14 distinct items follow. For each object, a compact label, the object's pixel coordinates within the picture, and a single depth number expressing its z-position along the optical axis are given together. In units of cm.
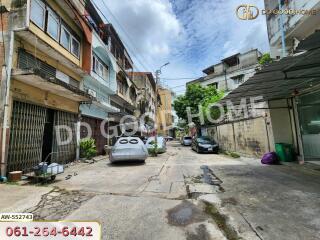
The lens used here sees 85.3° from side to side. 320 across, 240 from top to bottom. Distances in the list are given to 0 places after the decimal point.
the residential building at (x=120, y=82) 1519
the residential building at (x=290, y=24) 716
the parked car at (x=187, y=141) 2603
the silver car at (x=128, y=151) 856
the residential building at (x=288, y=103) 502
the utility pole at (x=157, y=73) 1839
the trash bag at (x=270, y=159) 846
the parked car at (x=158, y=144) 1412
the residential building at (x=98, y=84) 1131
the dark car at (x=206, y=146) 1449
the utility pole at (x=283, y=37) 902
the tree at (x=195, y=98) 2419
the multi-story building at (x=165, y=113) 4772
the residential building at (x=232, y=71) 2532
